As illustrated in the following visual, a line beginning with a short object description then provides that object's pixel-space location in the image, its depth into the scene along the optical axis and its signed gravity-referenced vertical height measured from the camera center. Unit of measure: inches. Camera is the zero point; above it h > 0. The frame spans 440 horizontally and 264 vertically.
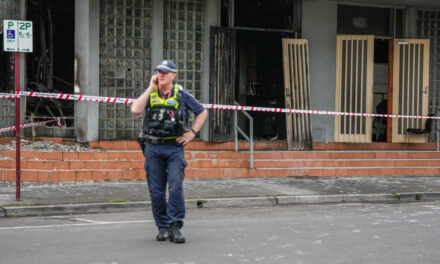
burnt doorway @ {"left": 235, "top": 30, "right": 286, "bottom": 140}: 647.8 +29.8
